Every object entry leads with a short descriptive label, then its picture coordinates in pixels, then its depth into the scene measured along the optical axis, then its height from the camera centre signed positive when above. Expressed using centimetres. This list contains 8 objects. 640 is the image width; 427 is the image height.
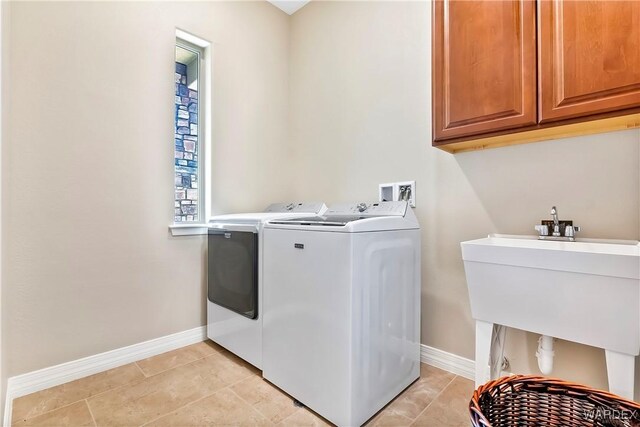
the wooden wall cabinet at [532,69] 106 +60
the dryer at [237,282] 170 -42
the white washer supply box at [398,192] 189 +16
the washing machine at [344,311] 124 -45
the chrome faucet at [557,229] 131 -6
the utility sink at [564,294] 95 -29
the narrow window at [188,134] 217 +61
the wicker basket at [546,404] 87 -59
